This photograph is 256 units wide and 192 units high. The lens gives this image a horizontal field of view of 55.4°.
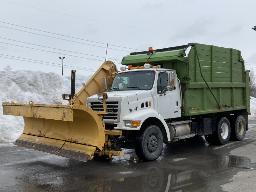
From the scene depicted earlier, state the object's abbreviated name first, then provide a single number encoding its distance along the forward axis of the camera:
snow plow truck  5.85
